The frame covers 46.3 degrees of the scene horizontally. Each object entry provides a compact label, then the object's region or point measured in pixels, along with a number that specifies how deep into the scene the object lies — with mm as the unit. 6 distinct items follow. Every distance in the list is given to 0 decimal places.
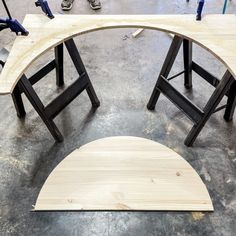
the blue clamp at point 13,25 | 1588
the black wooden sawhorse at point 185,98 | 1652
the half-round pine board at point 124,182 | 1437
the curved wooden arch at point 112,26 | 1475
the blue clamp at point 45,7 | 1744
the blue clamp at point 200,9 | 1702
